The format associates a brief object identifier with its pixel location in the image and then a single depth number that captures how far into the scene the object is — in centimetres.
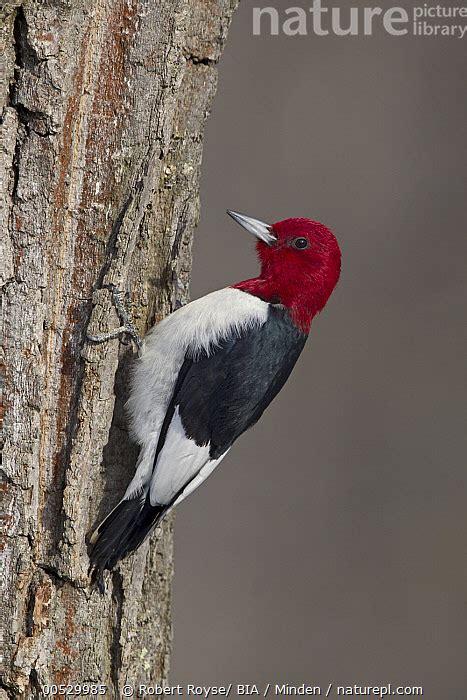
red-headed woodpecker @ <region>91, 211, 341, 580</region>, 473
